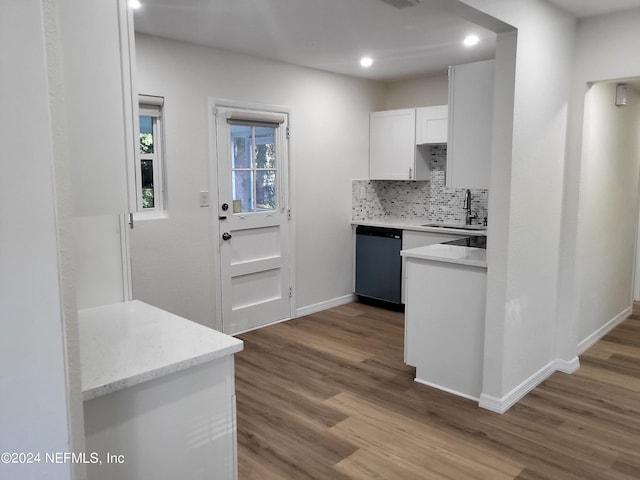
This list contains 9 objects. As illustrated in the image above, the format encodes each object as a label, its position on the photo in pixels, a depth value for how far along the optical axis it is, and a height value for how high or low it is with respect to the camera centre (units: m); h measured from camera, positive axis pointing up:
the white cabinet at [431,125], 4.96 +0.61
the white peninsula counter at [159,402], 1.38 -0.64
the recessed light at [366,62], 4.47 +1.13
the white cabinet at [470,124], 3.12 +0.39
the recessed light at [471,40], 3.74 +1.11
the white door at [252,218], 4.34 -0.30
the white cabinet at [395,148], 5.25 +0.40
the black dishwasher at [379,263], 5.16 -0.84
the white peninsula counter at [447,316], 3.12 -0.86
